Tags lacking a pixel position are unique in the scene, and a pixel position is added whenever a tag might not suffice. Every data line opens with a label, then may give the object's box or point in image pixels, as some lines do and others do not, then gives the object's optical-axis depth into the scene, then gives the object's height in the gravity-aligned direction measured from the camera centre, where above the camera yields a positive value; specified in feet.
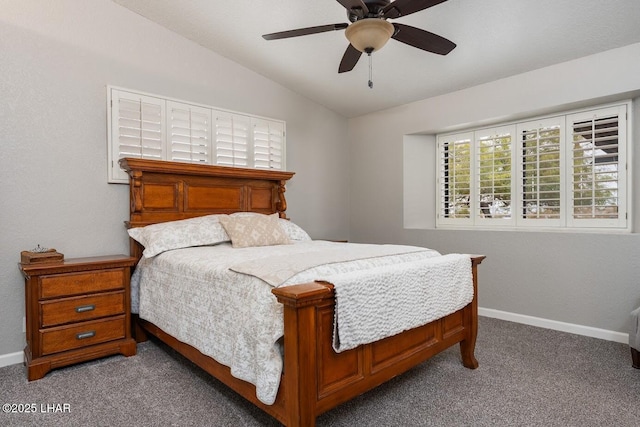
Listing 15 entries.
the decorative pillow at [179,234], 9.05 -0.61
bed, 4.85 -2.08
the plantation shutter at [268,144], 13.30 +2.41
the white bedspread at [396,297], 5.32 -1.47
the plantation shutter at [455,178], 13.55 +1.14
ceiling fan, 6.33 +3.43
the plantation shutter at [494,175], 12.38 +1.14
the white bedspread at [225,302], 5.20 -1.64
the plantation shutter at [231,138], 12.34 +2.43
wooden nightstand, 8.00 -2.29
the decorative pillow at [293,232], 11.73 -0.70
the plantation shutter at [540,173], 11.28 +1.11
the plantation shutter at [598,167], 10.15 +1.15
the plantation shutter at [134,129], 10.24 +2.33
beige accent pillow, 9.84 -0.56
